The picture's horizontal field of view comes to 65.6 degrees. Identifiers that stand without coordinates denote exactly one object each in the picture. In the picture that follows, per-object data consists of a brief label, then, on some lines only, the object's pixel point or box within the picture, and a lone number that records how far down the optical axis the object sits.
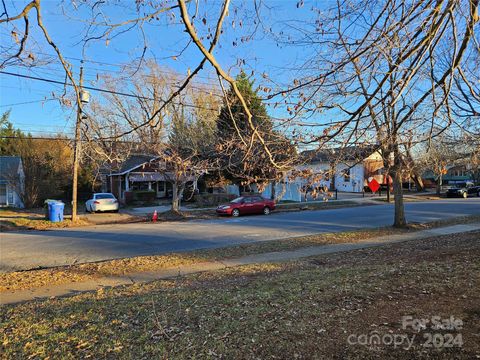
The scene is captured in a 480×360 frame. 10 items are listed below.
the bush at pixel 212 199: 31.38
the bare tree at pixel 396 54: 3.92
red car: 24.33
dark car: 42.11
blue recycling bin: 20.91
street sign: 20.04
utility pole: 16.52
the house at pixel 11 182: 29.72
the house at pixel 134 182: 34.41
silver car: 26.11
